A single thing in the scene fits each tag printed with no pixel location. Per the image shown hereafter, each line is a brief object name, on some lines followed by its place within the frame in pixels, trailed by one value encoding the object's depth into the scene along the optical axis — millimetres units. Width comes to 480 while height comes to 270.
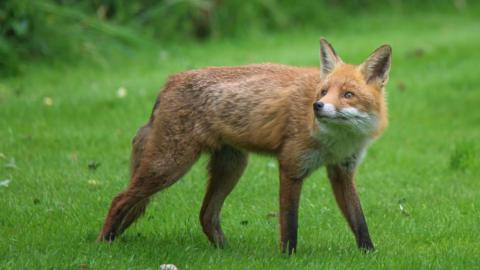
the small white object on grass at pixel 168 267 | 12281
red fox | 13203
